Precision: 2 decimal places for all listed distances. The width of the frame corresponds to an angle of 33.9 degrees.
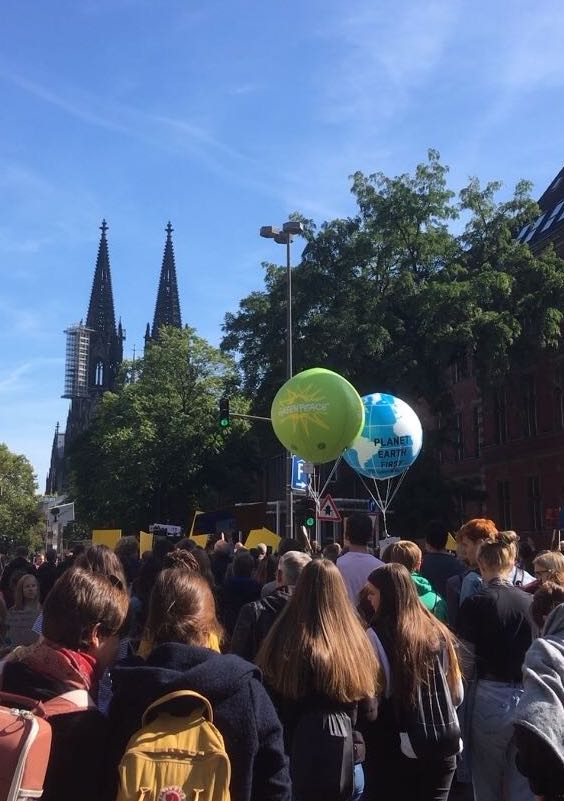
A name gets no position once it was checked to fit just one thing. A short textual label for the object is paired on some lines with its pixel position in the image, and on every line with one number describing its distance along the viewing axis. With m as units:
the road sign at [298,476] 19.72
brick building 40.06
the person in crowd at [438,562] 7.51
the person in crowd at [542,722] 2.74
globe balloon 14.35
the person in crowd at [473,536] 6.91
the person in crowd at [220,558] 11.05
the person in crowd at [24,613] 7.43
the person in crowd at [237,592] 7.60
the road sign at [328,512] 17.51
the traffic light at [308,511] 17.80
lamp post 22.43
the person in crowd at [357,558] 6.66
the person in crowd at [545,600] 4.27
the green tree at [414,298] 32.47
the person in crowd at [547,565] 5.95
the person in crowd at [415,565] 5.86
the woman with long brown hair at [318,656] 3.60
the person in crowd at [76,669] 2.67
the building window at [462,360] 34.61
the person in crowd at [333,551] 9.08
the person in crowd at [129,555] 8.43
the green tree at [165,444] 50.66
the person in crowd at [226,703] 2.77
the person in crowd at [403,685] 4.14
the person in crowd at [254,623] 5.37
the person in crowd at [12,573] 9.37
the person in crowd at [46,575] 10.12
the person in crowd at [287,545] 8.59
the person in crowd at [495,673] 4.91
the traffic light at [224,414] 24.33
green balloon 12.52
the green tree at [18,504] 94.56
